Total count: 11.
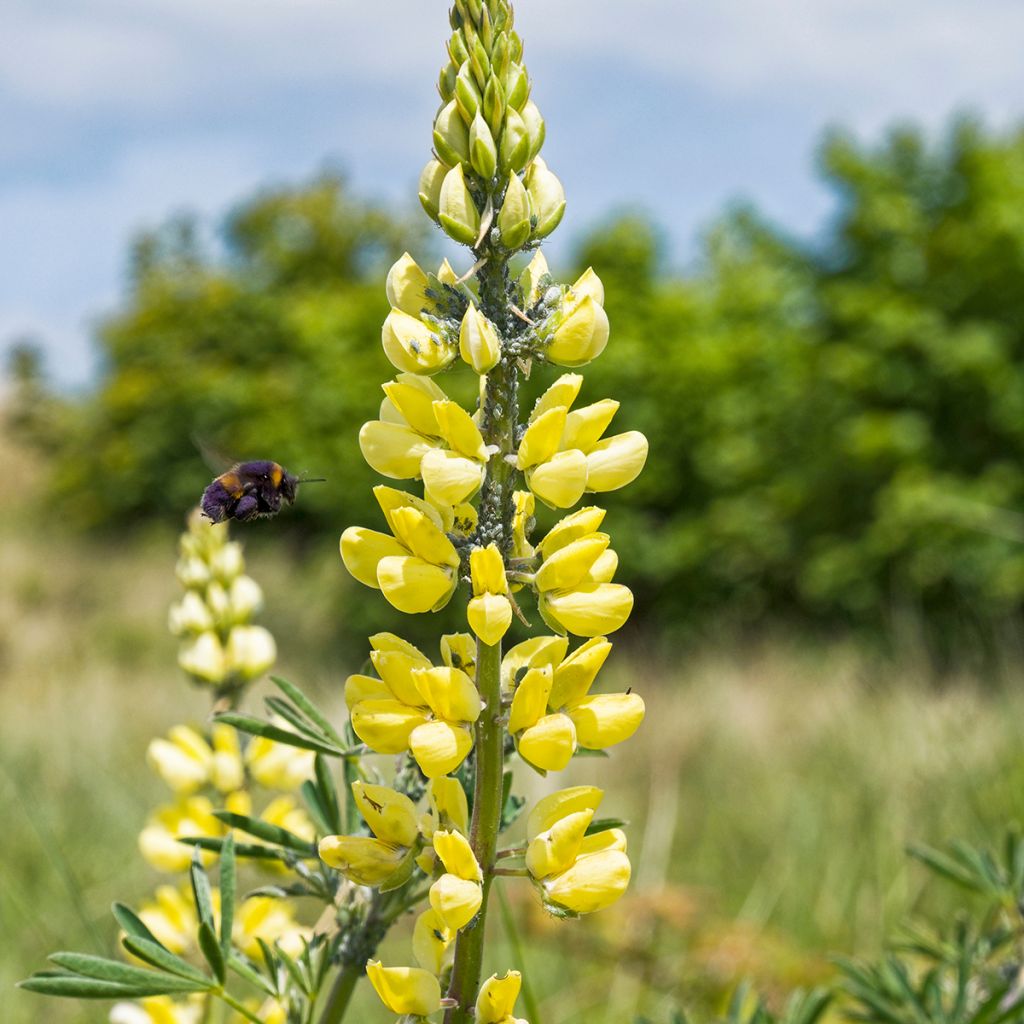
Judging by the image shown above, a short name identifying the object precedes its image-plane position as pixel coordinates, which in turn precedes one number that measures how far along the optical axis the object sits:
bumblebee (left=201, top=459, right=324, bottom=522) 0.71
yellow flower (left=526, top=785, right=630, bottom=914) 0.60
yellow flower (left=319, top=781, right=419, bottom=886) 0.60
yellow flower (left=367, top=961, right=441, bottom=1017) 0.59
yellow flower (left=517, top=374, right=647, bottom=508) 0.60
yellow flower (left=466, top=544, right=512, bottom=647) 0.59
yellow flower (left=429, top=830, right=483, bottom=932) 0.58
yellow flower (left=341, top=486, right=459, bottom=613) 0.60
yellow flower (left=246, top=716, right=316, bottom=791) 0.71
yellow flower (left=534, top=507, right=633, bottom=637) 0.60
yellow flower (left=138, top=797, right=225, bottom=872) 0.71
